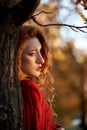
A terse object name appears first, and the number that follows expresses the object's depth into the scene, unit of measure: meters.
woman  3.68
